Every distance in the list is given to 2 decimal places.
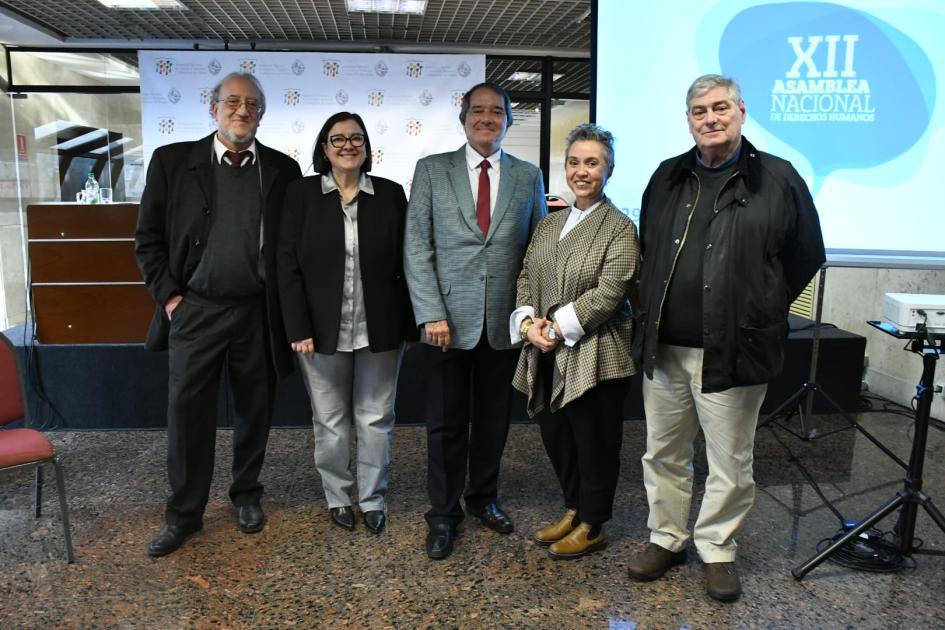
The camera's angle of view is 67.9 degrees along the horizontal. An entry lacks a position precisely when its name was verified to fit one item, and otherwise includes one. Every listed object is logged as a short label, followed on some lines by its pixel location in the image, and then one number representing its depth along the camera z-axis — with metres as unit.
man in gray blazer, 2.41
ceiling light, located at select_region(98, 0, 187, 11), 5.53
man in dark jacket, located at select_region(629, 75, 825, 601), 2.02
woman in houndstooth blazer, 2.24
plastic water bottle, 4.54
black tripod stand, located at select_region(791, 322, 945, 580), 2.29
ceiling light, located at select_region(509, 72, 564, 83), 6.86
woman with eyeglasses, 2.46
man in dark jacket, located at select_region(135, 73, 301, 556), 2.47
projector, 2.21
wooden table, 3.90
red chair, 2.33
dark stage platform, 3.81
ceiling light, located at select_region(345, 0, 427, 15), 5.57
